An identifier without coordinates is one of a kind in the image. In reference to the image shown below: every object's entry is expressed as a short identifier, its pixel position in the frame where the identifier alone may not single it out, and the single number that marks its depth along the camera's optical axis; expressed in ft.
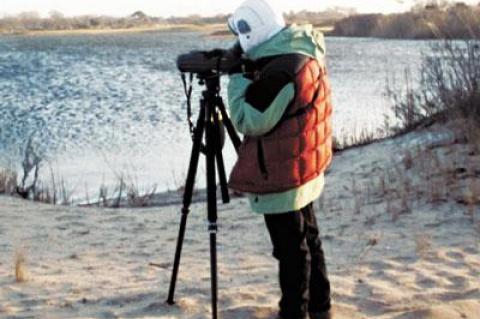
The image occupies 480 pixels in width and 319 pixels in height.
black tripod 21.22
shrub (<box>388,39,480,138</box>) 49.38
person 19.32
